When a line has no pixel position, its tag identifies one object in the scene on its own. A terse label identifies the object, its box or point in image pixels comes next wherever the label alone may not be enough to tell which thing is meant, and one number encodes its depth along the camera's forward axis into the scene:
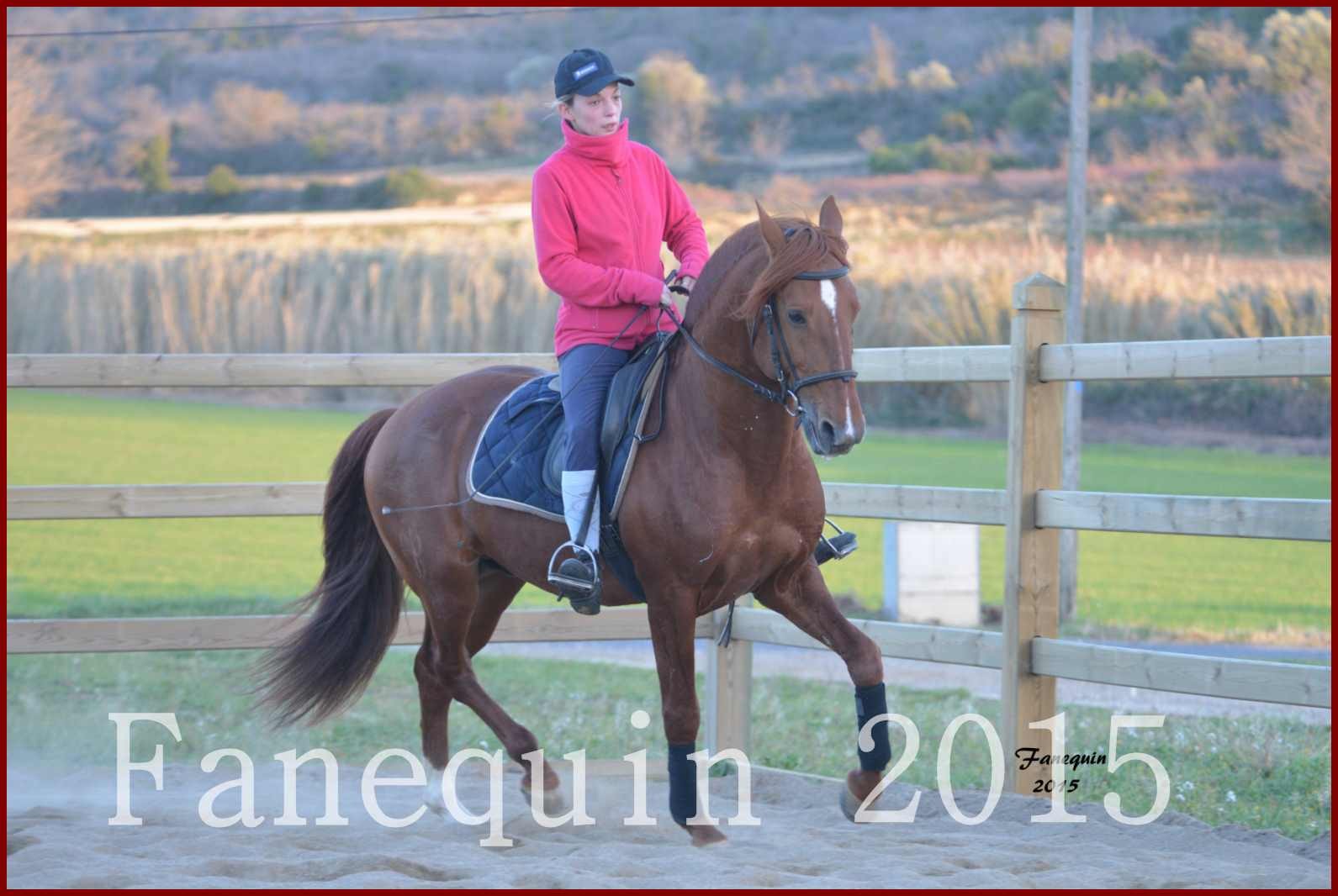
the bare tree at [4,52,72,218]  63.19
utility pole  23.27
